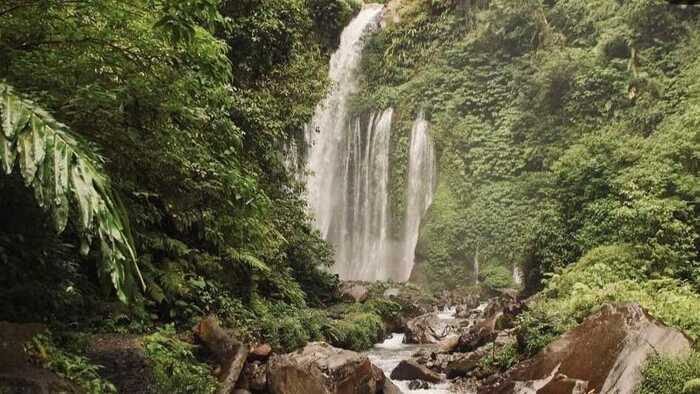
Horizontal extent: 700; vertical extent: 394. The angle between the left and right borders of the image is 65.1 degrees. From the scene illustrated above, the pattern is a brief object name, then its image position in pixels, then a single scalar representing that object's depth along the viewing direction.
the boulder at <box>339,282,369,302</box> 17.67
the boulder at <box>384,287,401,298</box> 20.44
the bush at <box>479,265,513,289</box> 22.33
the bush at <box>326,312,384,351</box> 12.38
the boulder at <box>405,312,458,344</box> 14.70
